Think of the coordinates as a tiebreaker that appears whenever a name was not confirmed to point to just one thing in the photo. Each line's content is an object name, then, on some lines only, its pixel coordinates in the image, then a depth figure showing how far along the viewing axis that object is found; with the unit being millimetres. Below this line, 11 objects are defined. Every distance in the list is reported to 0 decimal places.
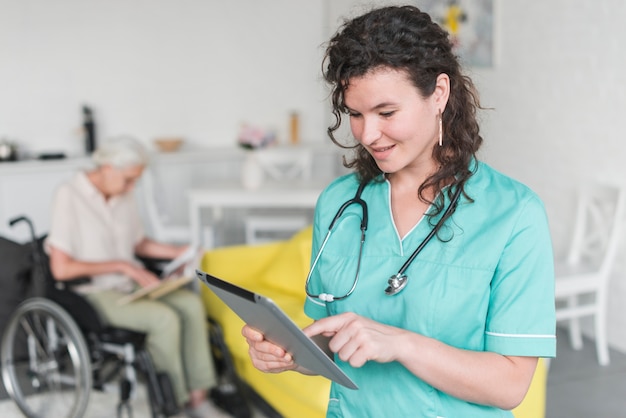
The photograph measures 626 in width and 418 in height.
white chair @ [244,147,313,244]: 5016
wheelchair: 2924
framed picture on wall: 4707
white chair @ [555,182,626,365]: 3727
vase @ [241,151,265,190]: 4672
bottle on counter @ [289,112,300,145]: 6285
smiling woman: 1156
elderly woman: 3133
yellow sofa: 2623
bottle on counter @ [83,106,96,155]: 5695
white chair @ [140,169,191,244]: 4977
